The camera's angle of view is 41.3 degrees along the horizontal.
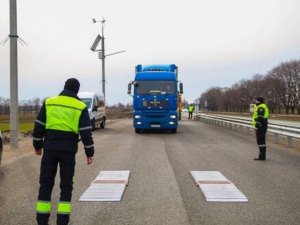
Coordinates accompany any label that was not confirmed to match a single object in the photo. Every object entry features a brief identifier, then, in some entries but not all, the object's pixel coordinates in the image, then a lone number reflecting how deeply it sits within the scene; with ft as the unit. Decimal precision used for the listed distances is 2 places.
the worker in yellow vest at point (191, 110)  161.27
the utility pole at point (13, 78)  47.44
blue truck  69.00
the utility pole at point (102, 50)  121.97
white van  79.77
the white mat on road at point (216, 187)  22.17
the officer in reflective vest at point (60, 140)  16.70
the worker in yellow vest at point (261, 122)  37.78
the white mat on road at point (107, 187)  22.32
